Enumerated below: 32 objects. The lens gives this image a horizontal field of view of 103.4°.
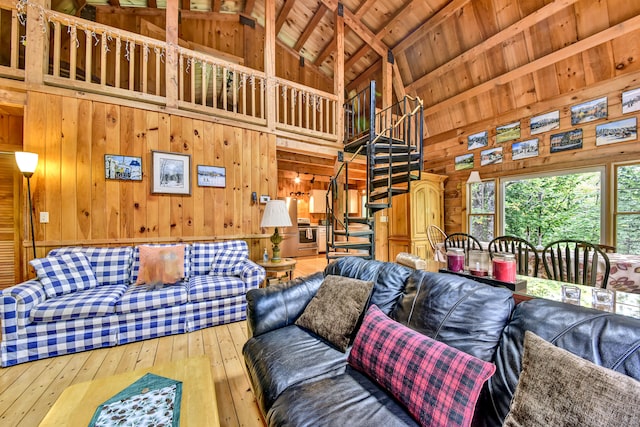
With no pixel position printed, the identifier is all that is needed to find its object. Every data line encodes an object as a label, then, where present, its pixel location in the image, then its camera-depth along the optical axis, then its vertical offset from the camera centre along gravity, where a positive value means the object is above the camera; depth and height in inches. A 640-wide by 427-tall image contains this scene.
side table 129.6 -26.2
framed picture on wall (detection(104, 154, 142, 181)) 119.1 +23.4
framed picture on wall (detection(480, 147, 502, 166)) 170.6 +40.2
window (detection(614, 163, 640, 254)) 119.4 +2.5
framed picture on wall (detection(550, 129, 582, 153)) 137.6 +41.3
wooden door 134.3 -1.6
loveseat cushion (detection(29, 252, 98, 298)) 90.3 -21.7
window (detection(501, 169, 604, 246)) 134.4 +5.0
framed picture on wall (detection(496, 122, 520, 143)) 161.9 +54.0
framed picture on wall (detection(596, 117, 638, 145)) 121.0 +41.0
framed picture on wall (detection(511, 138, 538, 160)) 154.5 +41.0
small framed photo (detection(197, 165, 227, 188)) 138.7 +22.0
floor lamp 97.6 +20.8
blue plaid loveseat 80.1 -31.4
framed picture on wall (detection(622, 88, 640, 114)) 119.7 +54.4
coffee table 39.1 -31.8
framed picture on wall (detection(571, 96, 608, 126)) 129.6 +54.6
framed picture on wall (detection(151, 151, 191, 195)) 128.1 +22.2
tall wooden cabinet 180.4 -0.2
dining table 79.3 -19.3
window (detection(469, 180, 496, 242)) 174.9 +3.2
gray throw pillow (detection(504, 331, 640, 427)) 23.9 -18.6
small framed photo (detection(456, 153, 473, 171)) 186.4 +39.7
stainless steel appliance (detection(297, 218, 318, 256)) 269.4 -24.8
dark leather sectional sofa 32.9 -21.3
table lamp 128.1 +0.1
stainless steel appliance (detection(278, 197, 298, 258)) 256.5 -21.2
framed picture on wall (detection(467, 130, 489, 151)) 177.8 +53.7
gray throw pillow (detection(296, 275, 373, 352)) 57.6 -23.3
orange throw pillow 105.2 -21.2
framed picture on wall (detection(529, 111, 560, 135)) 145.5 +54.5
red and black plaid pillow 33.9 -24.0
